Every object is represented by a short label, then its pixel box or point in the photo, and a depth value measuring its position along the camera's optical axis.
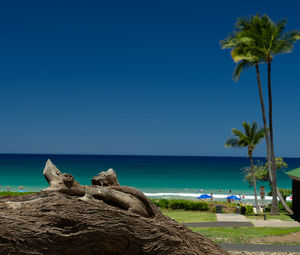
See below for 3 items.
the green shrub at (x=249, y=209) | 28.96
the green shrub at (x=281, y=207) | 28.12
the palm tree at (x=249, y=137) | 33.50
